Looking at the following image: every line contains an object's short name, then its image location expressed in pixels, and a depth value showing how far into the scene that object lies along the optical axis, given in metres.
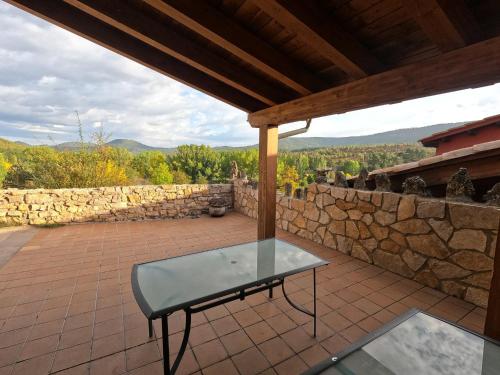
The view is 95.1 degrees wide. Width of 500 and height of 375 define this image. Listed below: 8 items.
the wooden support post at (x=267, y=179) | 3.02
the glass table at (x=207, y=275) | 1.35
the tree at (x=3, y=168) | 7.32
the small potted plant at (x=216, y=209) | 6.50
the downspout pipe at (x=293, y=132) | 3.09
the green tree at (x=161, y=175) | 12.74
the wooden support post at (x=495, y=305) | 1.38
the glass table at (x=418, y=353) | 1.01
